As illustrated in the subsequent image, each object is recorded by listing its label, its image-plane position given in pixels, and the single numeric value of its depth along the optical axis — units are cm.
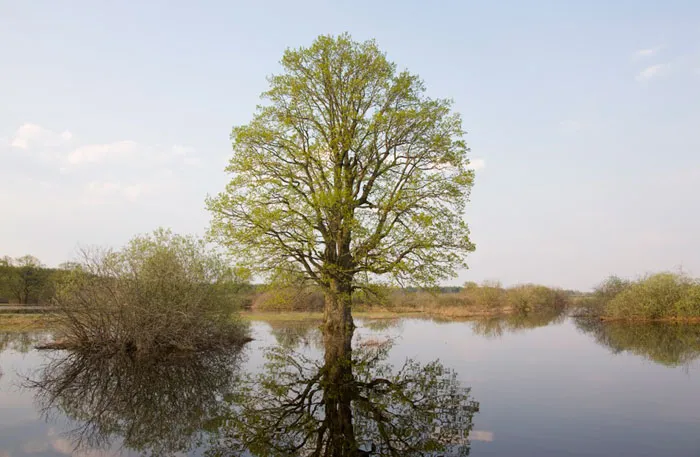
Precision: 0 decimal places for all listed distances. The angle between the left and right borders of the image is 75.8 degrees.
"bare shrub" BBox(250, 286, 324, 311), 2259
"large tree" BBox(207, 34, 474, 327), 2125
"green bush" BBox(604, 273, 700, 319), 4022
